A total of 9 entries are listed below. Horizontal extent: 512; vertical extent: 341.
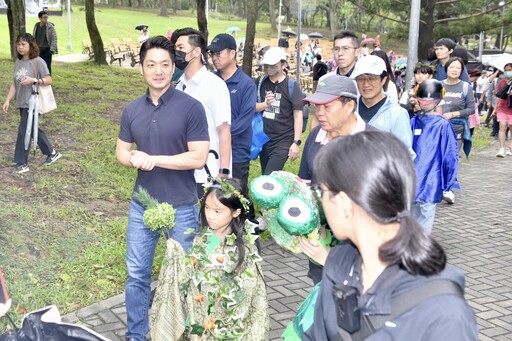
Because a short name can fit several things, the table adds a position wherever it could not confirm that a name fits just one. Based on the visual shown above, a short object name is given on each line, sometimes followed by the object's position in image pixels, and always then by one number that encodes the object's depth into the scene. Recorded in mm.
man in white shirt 5363
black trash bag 3053
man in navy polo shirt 4387
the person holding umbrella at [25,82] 8961
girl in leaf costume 4023
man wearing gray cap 4168
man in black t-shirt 7199
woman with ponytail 1846
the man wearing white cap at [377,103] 5102
